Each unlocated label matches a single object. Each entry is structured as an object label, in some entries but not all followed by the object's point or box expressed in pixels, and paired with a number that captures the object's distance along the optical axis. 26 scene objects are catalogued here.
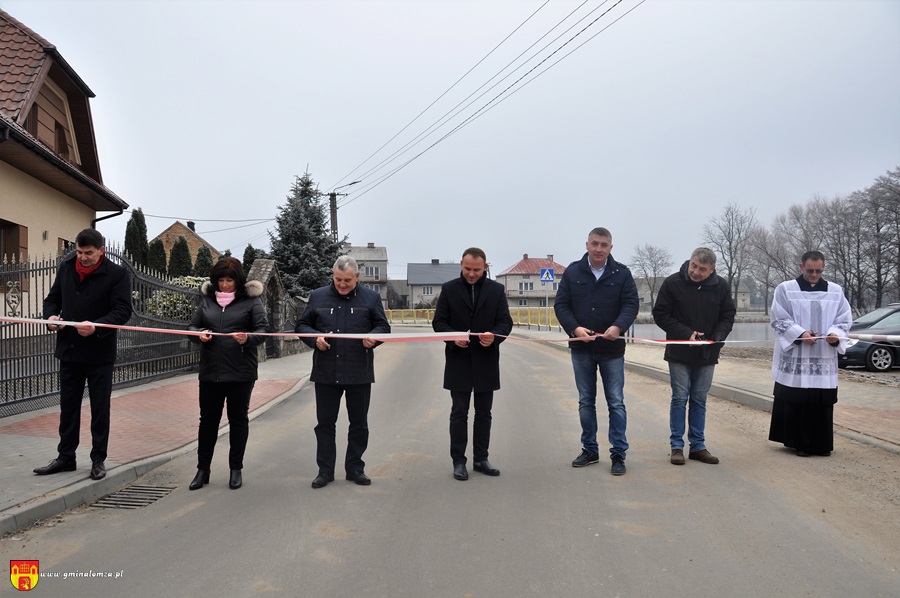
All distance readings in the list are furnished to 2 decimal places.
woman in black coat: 5.30
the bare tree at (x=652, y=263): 73.00
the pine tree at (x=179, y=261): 41.06
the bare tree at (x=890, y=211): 35.56
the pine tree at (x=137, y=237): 38.08
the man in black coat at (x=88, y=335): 5.34
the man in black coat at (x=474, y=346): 5.69
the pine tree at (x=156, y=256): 38.34
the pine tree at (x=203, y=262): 42.23
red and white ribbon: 5.41
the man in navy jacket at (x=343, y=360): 5.48
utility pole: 30.89
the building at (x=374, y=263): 95.62
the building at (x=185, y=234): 59.88
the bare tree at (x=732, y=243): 63.31
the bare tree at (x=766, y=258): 49.81
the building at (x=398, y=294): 94.55
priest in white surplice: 6.26
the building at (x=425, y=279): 97.83
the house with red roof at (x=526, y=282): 94.00
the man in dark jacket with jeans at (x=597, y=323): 5.85
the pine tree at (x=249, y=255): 41.43
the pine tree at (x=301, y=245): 25.95
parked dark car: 14.12
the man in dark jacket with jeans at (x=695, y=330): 6.11
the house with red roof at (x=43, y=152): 12.88
